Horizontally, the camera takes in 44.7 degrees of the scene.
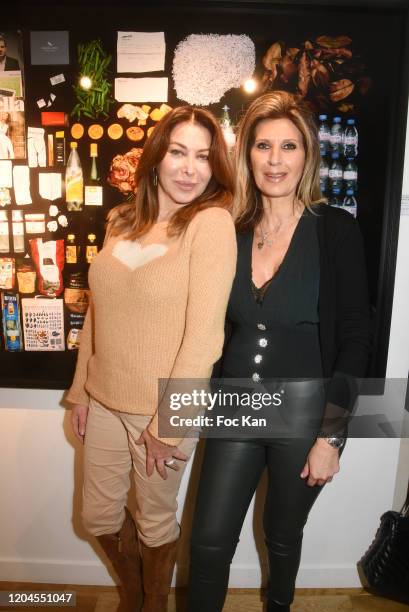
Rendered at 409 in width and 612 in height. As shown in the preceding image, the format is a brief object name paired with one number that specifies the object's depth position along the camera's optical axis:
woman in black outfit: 1.39
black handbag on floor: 1.57
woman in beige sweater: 1.32
